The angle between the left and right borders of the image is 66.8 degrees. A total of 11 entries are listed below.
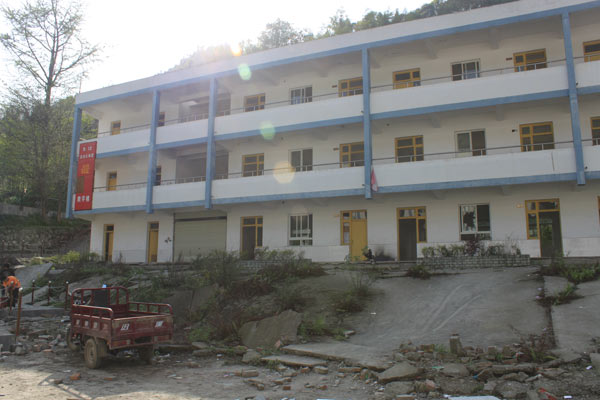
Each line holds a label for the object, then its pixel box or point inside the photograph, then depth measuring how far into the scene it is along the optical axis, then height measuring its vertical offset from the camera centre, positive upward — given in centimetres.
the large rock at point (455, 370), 713 -174
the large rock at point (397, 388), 671 -192
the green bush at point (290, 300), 1271 -112
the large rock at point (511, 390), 622 -180
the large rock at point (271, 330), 1074 -170
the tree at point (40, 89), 3519 +1351
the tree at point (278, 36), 5401 +2678
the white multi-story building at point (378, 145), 1850 +566
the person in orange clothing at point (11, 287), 1564 -91
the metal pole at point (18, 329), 1195 -181
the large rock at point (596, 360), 675 -150
